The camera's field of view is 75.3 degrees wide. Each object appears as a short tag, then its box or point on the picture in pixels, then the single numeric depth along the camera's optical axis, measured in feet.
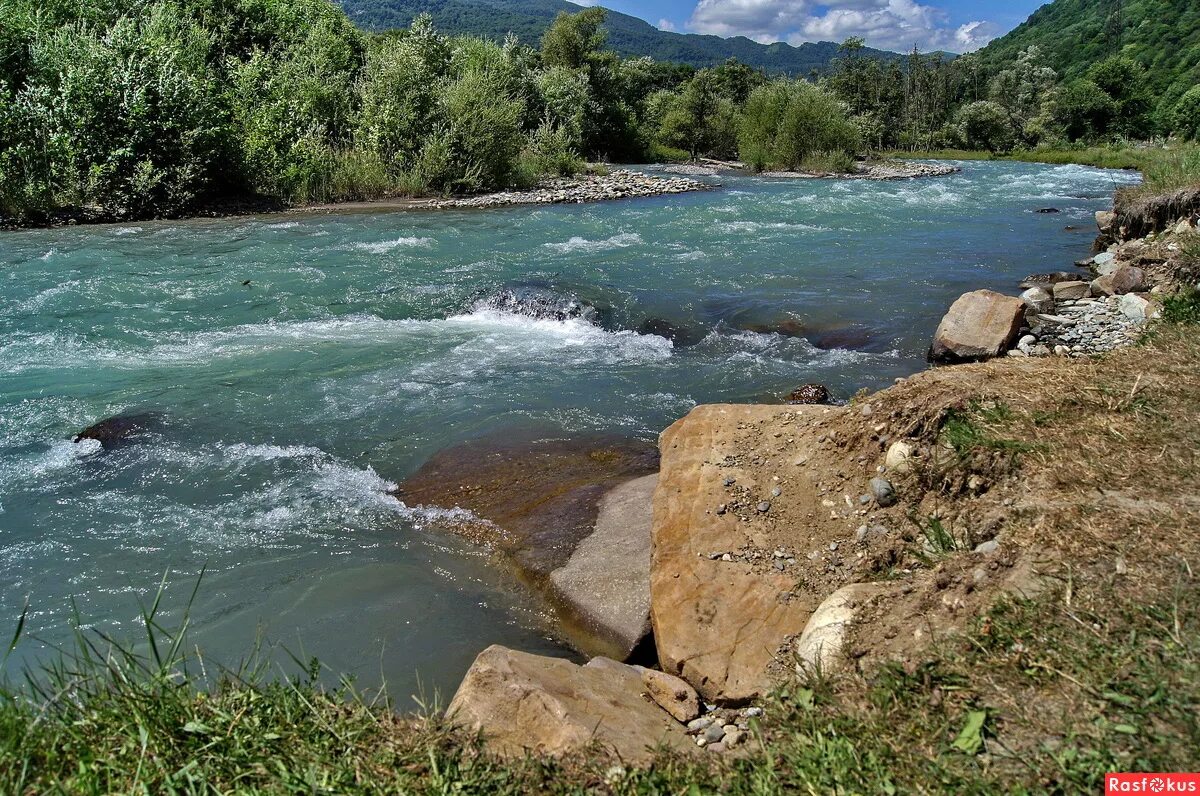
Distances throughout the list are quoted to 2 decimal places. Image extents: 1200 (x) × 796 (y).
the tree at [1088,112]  198.29
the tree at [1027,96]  213.25
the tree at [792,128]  129.29
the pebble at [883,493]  13.78
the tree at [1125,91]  197.90
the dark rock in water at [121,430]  24.97
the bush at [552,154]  109.81
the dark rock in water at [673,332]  35.42
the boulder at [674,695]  11.52
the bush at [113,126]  70.49
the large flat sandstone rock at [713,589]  12.39
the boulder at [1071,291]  37.22
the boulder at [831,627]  10.34
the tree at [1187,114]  168.76
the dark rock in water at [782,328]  36.04
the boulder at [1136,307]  29.68
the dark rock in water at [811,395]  26.09
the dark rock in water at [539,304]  39.04
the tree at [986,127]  213.62
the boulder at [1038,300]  35.04
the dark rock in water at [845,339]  34.37
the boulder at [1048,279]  41.69
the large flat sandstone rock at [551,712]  9.27
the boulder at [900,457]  13.99
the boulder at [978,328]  29.81
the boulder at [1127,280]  35.24
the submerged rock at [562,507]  15.84
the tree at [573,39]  170.32
